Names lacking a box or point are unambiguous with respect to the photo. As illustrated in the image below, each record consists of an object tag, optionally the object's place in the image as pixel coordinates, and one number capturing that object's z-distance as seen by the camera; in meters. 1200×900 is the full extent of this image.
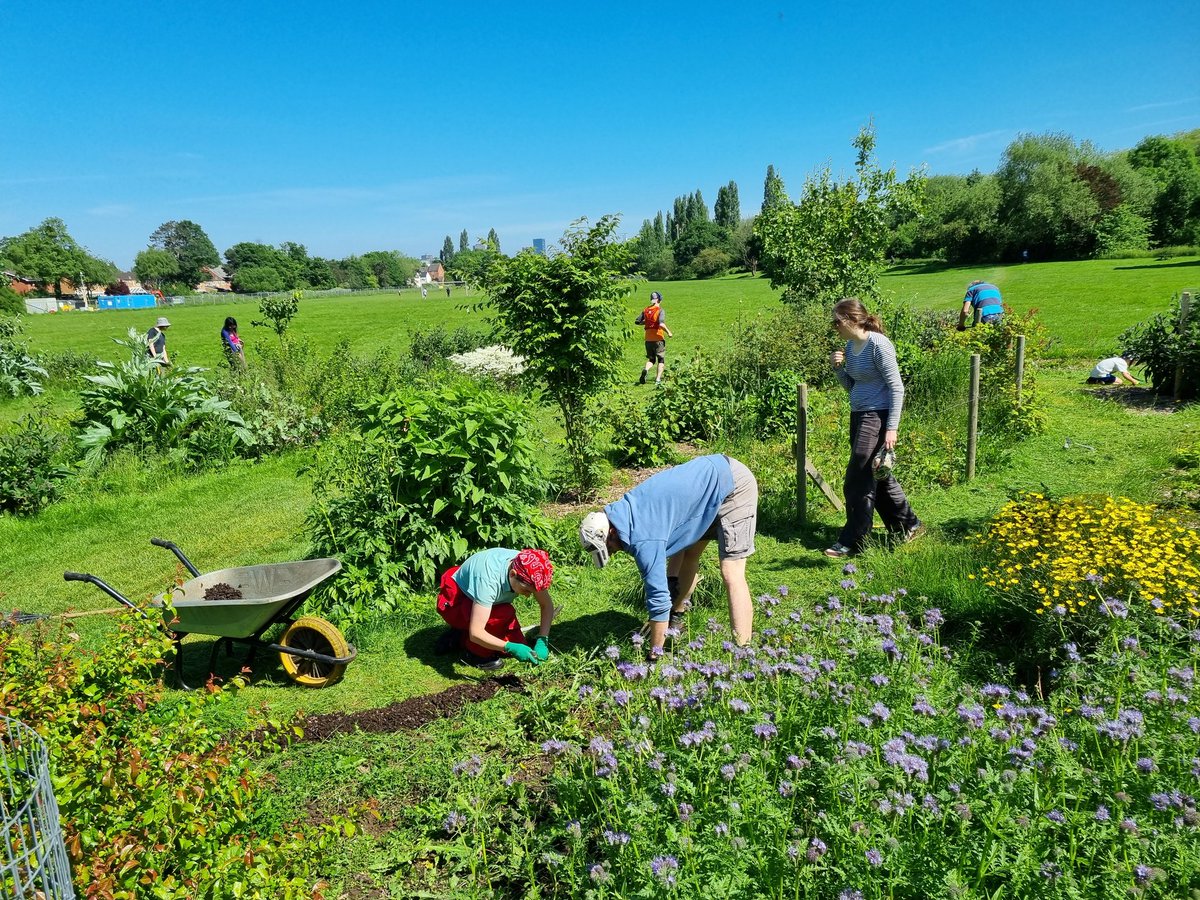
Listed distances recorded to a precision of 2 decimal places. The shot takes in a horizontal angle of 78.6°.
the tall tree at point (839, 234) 13.04
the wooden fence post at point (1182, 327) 9.64
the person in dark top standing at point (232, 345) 13.32
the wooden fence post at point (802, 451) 6.47
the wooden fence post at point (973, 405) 7.17
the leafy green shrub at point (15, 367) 16.17
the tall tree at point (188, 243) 129.25
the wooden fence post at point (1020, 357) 8.27
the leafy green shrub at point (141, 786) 2.15
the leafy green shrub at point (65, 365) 18.09
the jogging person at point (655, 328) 14.22
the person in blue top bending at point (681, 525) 3.91
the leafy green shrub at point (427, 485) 5.56
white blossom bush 13.74
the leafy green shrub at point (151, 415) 9.97
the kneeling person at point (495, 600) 4.49
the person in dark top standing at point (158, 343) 12.73
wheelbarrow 4.45
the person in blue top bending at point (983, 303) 10.12
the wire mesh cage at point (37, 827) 1.72
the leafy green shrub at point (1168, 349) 9.57
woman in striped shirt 5.41
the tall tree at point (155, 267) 112.50
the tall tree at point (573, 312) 7.52
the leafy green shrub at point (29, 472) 8.73
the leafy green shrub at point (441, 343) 17.16
